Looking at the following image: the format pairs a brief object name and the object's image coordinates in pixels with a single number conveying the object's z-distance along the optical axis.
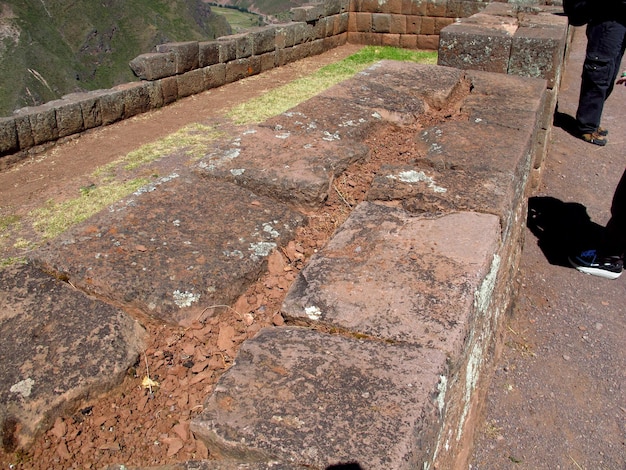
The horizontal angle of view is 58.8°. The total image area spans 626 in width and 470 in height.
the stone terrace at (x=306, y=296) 1.37
